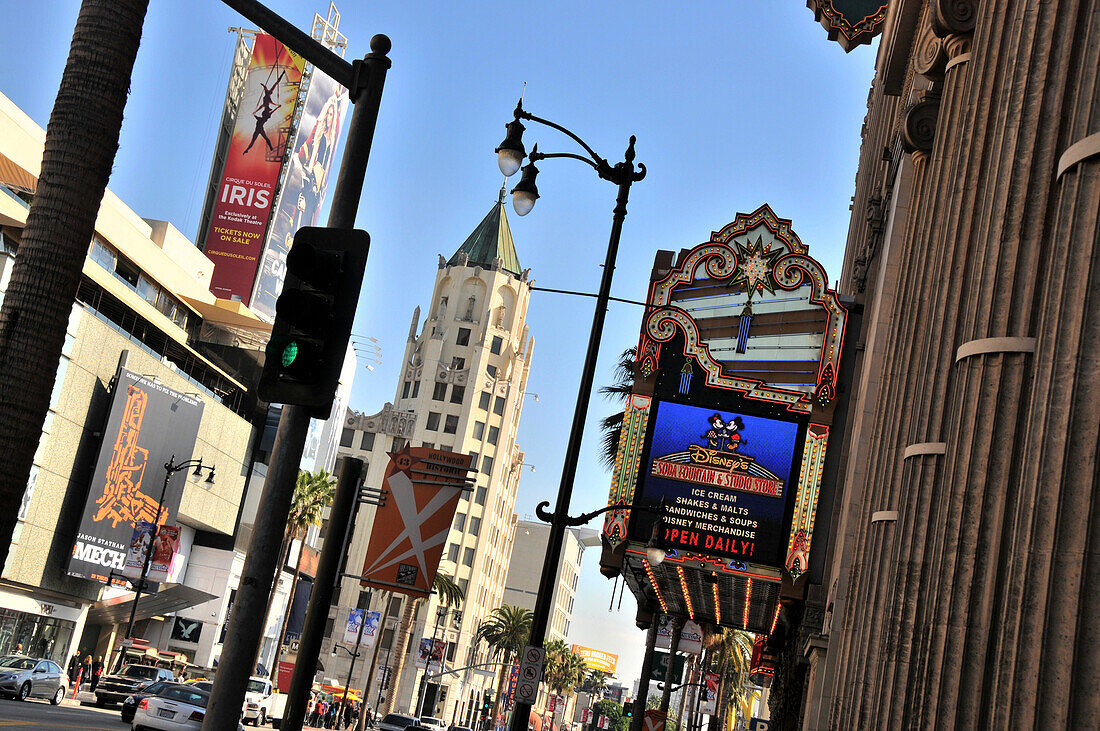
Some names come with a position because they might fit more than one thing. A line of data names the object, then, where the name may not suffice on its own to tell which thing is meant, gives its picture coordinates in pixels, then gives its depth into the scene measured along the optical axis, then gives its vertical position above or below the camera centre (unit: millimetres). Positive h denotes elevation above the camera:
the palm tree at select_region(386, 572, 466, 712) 90875 -1359
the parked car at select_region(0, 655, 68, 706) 37625 -5160
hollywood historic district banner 14688 +926
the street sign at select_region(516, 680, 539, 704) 16008 -984
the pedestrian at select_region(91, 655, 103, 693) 58428 -7064
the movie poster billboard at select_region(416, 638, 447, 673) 87688 -3994
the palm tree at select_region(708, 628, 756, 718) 80062 +15
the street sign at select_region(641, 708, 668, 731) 33156 -2134
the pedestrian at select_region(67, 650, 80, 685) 59778 -7013
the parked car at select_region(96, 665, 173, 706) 43000 -5302
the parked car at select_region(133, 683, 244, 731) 26203 -3688
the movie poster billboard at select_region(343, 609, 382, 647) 75562 -2738
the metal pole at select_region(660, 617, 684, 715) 42594 +211
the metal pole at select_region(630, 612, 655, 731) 38344 -885
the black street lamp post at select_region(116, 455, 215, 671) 50769 -1180
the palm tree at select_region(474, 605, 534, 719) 120562 -1852
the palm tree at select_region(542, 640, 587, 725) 144250 -5229
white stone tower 126812 +20198
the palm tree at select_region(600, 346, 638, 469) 36750 +6561
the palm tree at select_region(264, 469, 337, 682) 73688 +4547
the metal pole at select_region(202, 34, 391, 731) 7531 +7
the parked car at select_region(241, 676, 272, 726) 43938 -5100
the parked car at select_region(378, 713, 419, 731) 45656 -5024
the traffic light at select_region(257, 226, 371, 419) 7246 +1460
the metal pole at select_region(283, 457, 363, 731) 10492 -262
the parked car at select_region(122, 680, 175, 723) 29031 -4351
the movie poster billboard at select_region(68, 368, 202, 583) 61688 +3712
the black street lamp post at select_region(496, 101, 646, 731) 15906 +4597
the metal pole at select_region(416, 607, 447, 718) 87688 -3813
